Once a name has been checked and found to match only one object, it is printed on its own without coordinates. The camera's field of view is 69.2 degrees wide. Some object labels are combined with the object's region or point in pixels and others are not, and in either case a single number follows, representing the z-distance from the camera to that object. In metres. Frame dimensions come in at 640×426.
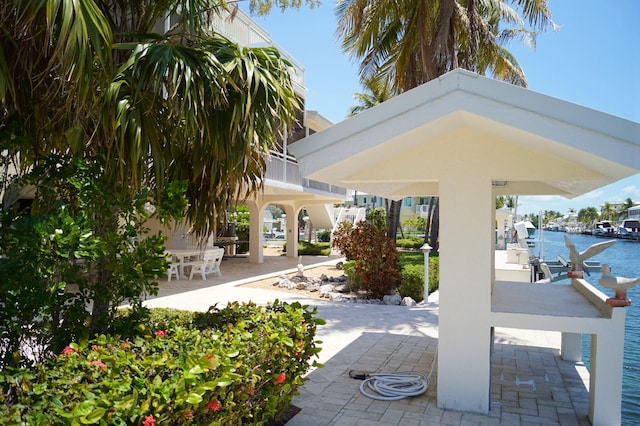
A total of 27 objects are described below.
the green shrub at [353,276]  13.86
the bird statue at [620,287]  4.47
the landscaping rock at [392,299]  12.02
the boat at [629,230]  66.76
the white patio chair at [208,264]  15.13
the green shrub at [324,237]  34.47
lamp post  11.03
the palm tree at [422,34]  11.29
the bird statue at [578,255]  6.56
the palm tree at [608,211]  101.97
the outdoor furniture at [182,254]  14.89
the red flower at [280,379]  3.71
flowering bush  2.39
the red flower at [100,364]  2.78
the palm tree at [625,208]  94.13
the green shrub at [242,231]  27.03
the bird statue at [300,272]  16.11
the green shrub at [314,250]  26.48
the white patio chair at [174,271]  14.54
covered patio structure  4.11
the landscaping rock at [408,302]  11.64
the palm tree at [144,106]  3.51
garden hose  5.27
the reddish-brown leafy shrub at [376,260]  12.88
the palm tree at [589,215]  112.12
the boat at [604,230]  77.32
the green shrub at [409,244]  30.89
